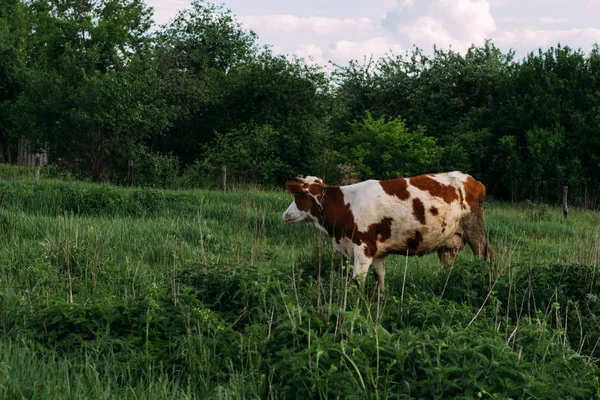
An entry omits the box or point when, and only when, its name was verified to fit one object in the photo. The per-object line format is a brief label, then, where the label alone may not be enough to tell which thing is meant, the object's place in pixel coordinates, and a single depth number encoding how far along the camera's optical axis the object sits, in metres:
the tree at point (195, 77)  29.97
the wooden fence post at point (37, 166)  21.50
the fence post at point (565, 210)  19.45
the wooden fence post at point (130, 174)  23.13
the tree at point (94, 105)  24.23
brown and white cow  8.55
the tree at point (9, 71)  38.56
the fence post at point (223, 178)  20.97
